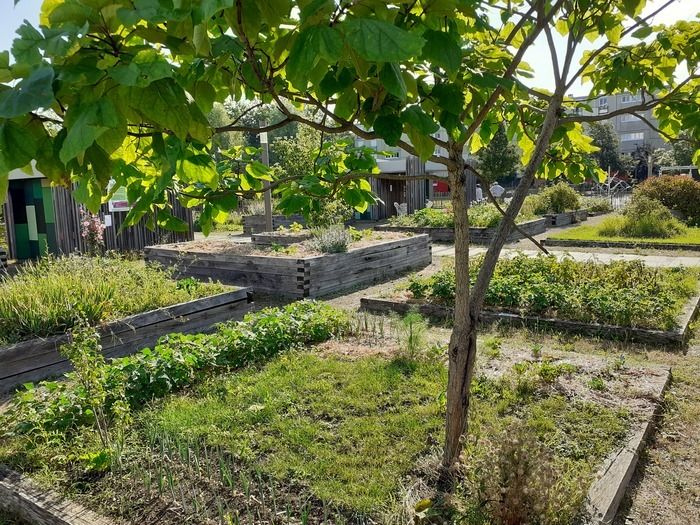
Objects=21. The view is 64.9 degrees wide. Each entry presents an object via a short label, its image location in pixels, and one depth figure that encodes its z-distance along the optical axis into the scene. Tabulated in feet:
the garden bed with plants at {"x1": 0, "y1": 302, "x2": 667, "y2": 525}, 9.36
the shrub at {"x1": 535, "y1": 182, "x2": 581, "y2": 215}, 71.51
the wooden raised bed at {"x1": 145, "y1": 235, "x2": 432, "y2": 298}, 30.37
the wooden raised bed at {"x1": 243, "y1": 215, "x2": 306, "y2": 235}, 68.74
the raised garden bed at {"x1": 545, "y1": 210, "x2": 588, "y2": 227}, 66.77
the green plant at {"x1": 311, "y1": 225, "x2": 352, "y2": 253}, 33.40
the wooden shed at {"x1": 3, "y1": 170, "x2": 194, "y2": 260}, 45.19
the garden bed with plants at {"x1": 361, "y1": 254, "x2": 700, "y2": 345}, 21.03
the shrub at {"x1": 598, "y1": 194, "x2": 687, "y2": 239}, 49.99
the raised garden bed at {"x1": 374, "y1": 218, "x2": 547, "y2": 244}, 51.93
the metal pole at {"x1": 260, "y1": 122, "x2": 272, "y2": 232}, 46.10
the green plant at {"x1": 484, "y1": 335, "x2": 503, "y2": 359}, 17.40
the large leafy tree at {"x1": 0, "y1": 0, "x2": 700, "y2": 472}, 3.60
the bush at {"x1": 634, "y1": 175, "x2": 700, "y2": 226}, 60.49
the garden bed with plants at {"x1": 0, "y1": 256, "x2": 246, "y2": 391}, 18.28
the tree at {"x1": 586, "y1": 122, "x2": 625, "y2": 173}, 180.04
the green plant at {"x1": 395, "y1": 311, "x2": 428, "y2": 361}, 17.40
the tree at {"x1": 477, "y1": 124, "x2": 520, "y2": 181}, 111.96
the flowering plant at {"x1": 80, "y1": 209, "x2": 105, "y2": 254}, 40.32
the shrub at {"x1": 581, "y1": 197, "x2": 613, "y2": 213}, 80.02
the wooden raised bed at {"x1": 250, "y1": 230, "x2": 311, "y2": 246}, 41.68
